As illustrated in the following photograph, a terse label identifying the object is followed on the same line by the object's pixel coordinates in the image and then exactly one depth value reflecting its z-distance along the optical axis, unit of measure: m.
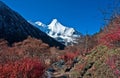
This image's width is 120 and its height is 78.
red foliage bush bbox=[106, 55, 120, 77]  6.77
